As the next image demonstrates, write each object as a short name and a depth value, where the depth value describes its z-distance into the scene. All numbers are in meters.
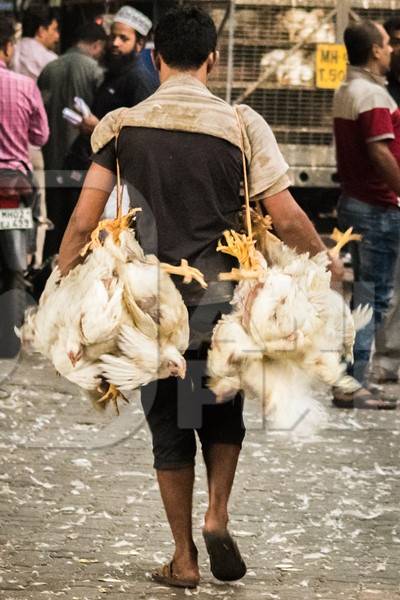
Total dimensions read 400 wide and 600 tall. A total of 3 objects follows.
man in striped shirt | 20.03
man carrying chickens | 10.68
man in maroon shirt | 17.57
